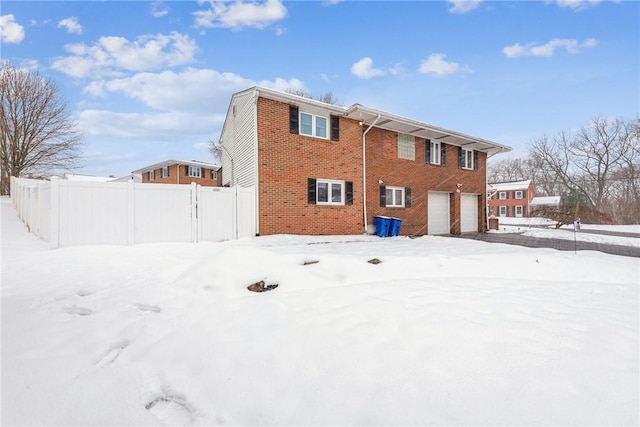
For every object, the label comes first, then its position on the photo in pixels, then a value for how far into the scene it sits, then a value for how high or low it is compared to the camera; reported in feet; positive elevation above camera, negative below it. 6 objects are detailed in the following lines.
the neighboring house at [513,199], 126.62 +5.25
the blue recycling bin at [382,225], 36.63 -1.89
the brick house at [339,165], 31.22 +6.16
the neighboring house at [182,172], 86.58 +13.14
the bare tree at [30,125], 58.80 +19.56
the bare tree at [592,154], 84.23 +17.78
